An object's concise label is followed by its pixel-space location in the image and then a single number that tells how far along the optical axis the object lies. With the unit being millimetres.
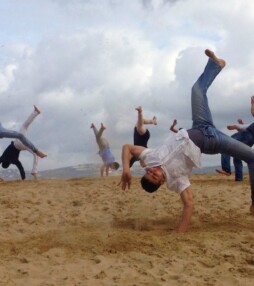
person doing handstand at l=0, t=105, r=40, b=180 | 11327
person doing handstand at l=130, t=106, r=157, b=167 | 10422
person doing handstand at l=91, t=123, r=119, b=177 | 13057
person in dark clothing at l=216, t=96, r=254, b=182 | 9625
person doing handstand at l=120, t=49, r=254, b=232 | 5636
